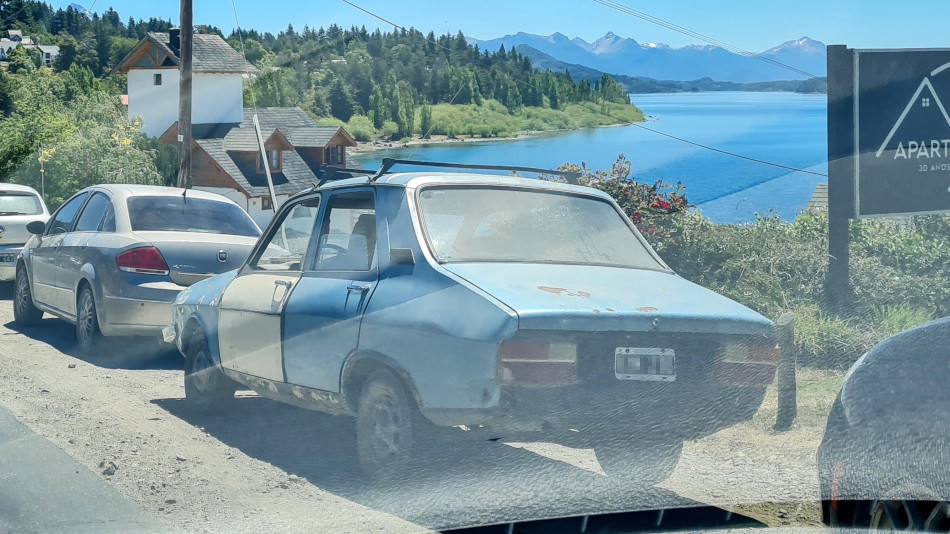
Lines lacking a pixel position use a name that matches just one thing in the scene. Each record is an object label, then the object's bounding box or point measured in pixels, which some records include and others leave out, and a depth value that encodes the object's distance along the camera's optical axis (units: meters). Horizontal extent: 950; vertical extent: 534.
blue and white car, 4.61
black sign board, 9.88
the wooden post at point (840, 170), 9.71
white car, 13.77
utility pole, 19.53
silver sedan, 9.13
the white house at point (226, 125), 28.06
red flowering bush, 11.04
